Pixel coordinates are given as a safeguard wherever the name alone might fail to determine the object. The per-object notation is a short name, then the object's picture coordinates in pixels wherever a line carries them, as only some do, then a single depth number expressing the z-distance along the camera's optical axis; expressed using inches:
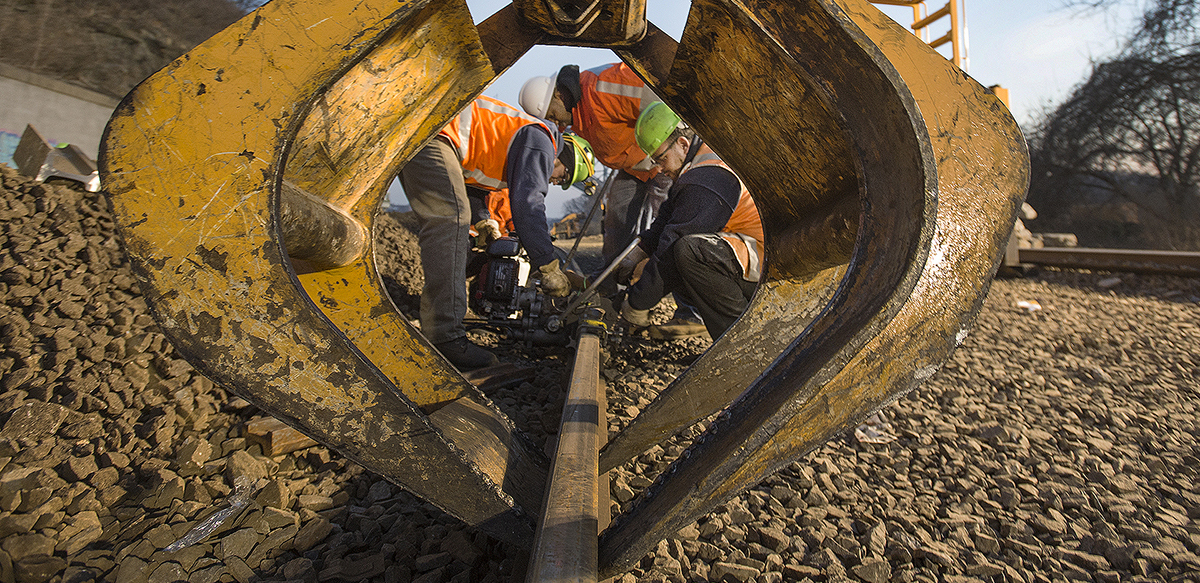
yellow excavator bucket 40.1
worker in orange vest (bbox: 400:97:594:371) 149.5
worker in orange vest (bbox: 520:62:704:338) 170.1
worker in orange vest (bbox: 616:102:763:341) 146.0
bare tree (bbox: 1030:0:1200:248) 591.2
